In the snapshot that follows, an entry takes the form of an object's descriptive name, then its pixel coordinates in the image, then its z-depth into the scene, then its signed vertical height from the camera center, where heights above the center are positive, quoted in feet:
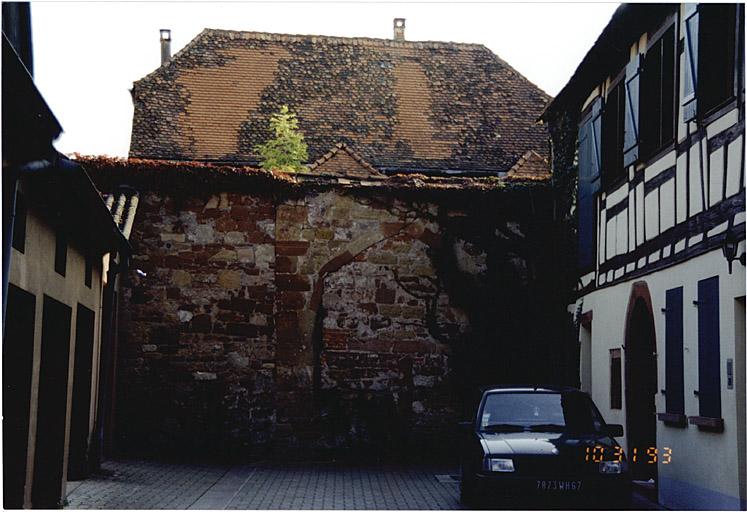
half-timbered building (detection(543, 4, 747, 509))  36.06 +5.47
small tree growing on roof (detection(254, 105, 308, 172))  89.01 +18.45
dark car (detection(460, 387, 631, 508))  37.45 -2.80
